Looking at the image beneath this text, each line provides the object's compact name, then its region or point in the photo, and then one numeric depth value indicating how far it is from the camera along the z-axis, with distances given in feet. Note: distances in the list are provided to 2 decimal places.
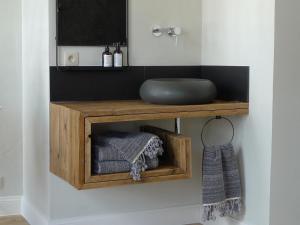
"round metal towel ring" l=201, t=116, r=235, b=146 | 11.31
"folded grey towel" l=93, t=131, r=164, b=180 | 9.81
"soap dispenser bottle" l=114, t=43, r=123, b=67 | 11.18
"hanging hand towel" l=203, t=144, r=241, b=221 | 10.70
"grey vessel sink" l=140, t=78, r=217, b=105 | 10.33
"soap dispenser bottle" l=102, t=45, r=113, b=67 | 11.09
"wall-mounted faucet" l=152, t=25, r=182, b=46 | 11.60
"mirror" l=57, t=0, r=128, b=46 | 10.87
